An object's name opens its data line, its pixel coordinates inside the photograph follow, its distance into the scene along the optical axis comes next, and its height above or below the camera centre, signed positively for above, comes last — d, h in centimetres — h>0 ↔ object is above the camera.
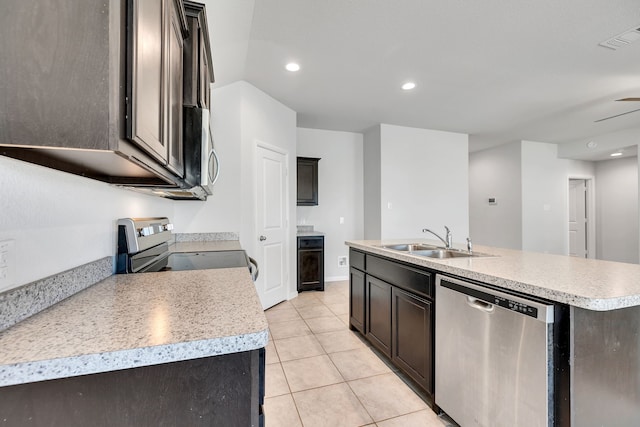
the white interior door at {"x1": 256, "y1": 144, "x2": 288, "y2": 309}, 351 -11
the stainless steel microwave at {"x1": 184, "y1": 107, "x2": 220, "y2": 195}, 125 +31
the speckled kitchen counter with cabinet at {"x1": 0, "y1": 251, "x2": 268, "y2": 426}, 59 -31
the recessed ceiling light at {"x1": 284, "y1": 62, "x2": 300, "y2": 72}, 293 +150
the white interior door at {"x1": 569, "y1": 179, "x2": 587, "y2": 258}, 669 -15
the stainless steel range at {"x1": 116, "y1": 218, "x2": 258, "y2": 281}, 143 -23
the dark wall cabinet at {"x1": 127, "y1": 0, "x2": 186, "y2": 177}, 68 +39
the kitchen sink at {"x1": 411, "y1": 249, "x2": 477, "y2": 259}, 229 -31
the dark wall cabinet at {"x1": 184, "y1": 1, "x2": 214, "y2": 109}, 133 +76
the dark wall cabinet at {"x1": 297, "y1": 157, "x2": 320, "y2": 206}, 470 +54
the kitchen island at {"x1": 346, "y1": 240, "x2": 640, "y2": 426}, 109 -49
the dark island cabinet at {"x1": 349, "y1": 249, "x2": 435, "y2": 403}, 181 -71
